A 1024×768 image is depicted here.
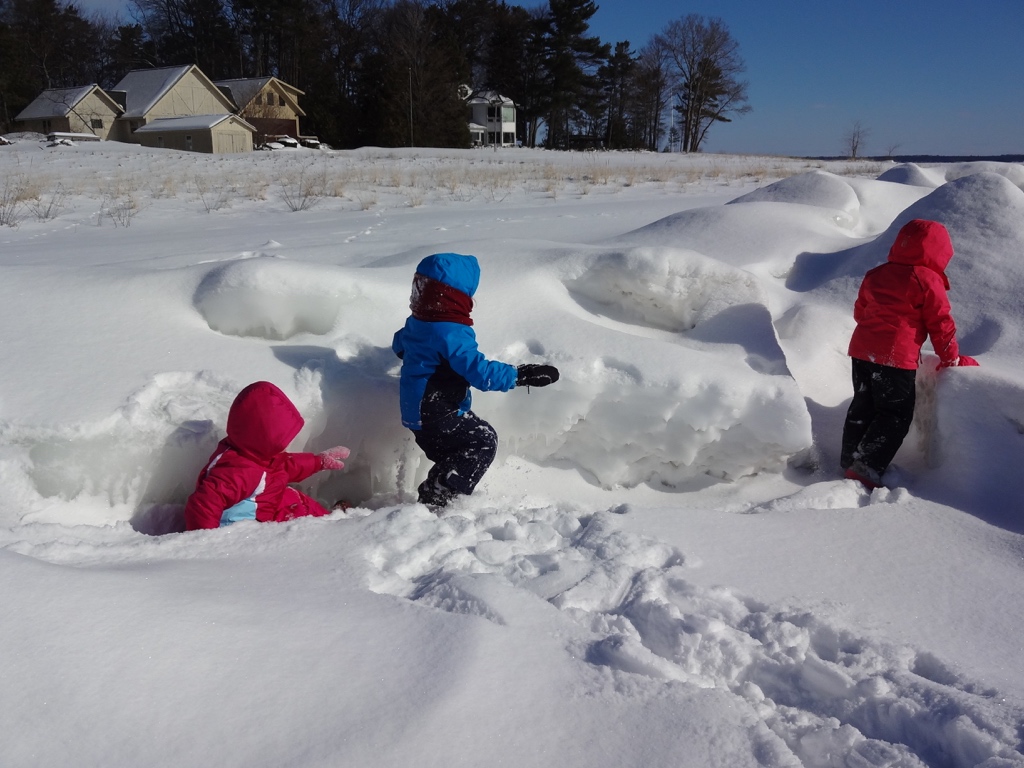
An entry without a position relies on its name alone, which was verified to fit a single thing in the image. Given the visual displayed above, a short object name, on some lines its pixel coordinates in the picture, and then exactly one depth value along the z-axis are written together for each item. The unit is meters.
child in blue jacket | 2.78
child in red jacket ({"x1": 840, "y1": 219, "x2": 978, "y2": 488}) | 3.23
